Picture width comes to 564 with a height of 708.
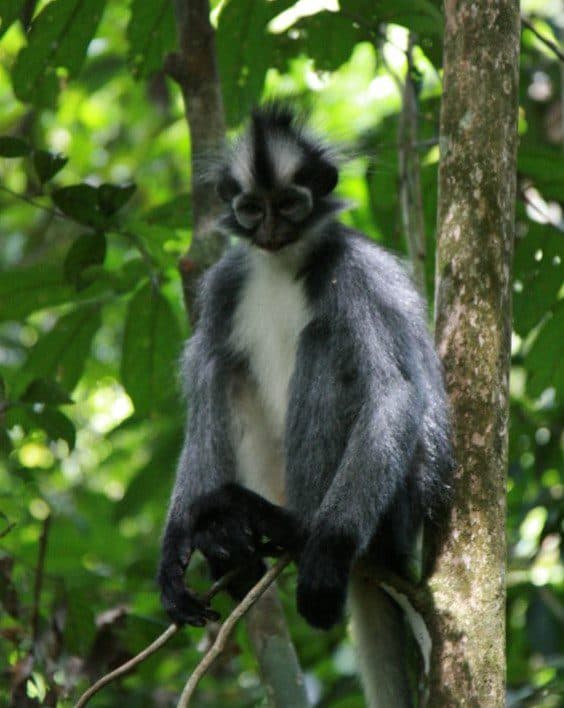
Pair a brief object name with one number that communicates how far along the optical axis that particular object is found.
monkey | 7.61
